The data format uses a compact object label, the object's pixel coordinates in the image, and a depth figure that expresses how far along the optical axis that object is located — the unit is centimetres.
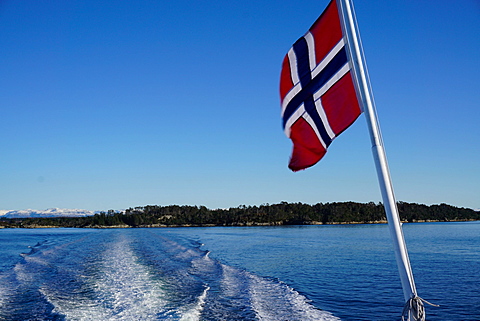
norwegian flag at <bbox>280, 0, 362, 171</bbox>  604
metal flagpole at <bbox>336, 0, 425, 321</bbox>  492
